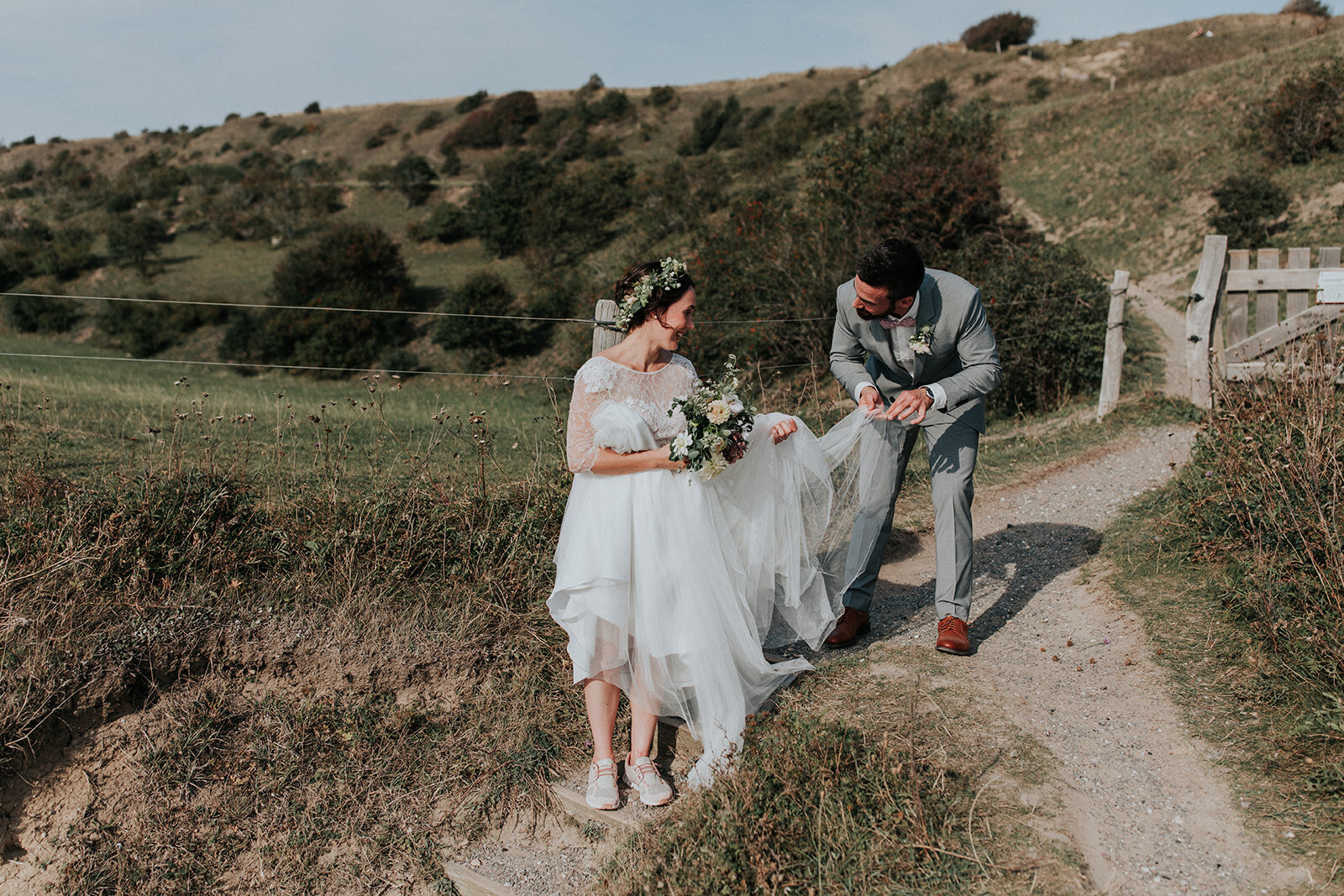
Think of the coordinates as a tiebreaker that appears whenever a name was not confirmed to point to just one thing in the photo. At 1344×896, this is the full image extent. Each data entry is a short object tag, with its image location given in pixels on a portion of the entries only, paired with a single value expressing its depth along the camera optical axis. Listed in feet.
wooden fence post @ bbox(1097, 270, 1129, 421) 31.76
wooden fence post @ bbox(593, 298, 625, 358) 16.65
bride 11.98
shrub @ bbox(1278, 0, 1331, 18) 154.51
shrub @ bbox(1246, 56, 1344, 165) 65.10
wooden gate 27.91
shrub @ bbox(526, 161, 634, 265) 93.61
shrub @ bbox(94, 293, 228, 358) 81.15
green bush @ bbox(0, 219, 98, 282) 100.73
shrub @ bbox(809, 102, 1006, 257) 55.67
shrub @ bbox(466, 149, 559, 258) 100.01
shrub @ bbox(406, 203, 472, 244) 108.06
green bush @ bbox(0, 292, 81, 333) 85.92
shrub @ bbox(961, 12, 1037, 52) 173.06
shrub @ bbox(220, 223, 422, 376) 75.46
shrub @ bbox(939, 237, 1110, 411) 38.93
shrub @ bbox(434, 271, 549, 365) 76.84
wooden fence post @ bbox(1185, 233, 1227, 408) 28.91
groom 13.73
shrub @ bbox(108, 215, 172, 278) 101.55
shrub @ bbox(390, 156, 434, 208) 125.80
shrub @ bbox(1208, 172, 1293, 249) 59.62
